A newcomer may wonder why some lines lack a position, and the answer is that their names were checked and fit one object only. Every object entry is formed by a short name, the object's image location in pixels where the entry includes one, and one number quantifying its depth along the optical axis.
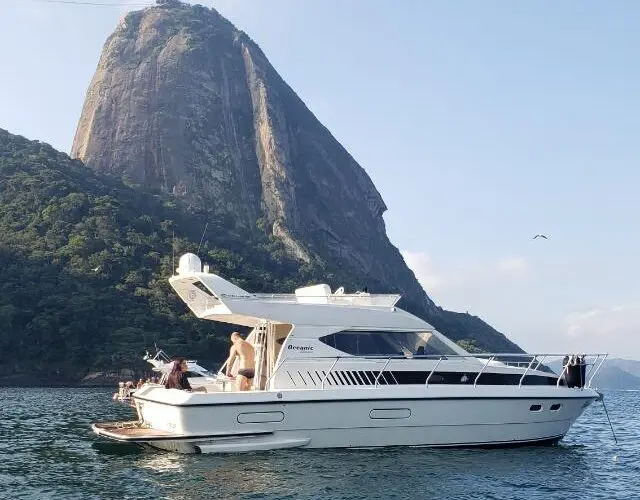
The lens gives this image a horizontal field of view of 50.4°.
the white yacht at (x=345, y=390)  13.97
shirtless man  15.16
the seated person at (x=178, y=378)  14.84
